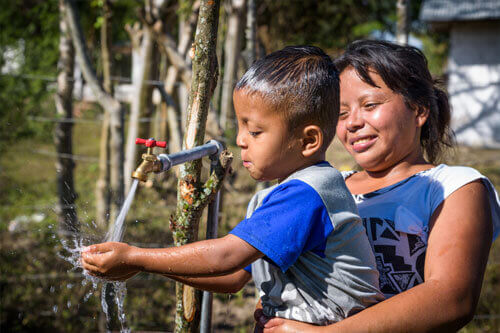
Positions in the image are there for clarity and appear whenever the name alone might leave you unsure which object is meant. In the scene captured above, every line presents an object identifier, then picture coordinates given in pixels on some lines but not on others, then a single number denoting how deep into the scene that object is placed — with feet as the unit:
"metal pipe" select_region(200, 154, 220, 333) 5.04
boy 3.74
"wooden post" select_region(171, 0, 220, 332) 4.85
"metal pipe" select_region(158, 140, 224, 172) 3.85
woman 4.25
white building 39.29
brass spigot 3.66
